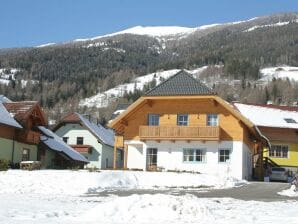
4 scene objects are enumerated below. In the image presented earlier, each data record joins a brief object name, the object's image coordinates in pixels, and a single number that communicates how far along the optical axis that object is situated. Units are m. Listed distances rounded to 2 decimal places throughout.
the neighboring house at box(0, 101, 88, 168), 47.34
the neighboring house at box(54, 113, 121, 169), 74.31
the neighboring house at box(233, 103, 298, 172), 59.16
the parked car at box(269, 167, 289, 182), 50.09
